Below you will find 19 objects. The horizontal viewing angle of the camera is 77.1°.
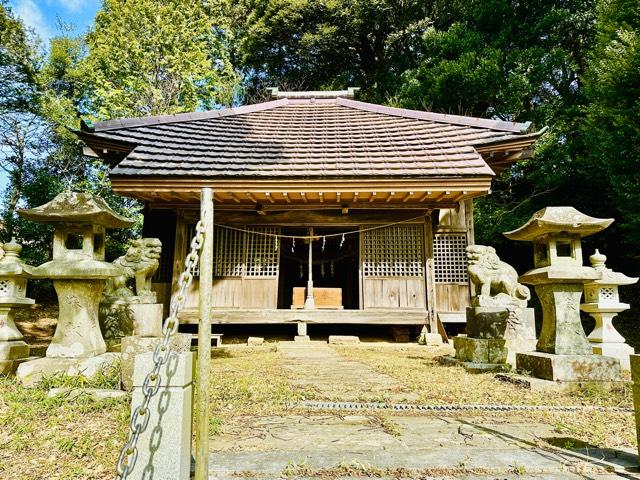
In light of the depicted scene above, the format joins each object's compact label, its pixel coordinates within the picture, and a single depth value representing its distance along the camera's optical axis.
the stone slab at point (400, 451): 2.32
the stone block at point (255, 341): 8.41
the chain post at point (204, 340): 2.02
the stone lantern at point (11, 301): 4.93
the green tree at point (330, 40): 19.38
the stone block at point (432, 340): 8.29
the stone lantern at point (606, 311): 6.39
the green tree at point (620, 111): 9.77
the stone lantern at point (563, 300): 4.40
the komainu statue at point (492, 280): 6.48
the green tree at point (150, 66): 14.25
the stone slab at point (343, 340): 8.62
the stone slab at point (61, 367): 4.17
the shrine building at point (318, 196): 8.13
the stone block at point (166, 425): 1.97
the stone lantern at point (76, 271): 4.45
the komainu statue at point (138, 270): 5.99
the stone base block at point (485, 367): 5.36
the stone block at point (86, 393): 3.67
